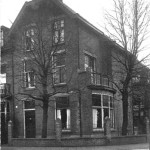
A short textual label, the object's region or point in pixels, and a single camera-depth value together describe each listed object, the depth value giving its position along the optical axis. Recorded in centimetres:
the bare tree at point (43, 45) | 1975
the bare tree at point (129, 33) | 2307
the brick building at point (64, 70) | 2056
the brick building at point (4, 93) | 2504
